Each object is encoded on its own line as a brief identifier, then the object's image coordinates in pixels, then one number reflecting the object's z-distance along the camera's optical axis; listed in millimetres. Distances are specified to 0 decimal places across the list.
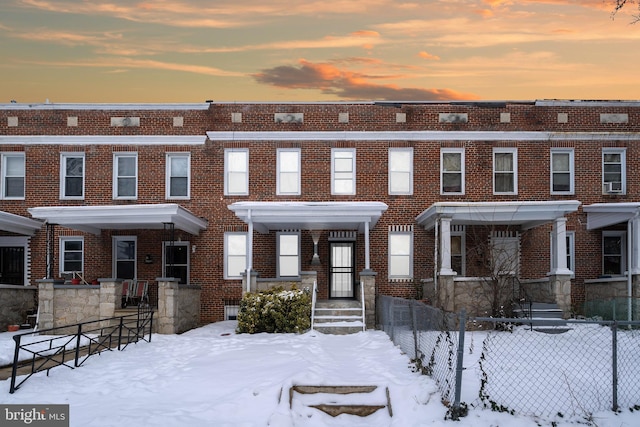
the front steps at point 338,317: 18984
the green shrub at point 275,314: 18609
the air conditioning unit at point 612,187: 23856
